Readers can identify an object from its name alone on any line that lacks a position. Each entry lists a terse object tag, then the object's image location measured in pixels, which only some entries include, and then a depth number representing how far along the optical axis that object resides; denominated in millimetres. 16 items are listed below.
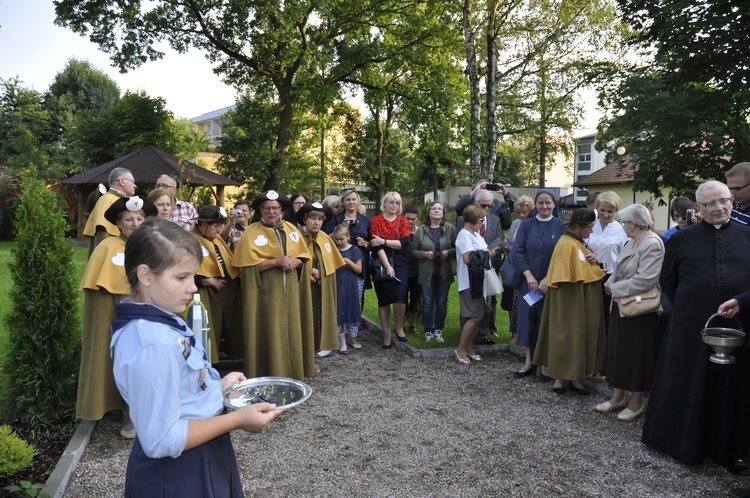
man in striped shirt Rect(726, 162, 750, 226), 4801
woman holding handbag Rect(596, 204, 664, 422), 5273
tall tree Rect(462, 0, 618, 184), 17094
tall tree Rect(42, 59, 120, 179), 43219
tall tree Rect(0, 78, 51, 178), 38000
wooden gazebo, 20823
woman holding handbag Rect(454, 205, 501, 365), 7453
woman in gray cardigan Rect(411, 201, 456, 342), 8219
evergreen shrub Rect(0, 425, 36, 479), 4023
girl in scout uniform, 1766
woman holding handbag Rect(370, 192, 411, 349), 8344
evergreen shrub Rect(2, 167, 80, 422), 5188
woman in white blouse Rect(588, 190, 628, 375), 6520
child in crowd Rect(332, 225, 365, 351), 8070
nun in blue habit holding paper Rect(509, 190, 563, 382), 6832
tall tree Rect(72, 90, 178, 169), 26234
